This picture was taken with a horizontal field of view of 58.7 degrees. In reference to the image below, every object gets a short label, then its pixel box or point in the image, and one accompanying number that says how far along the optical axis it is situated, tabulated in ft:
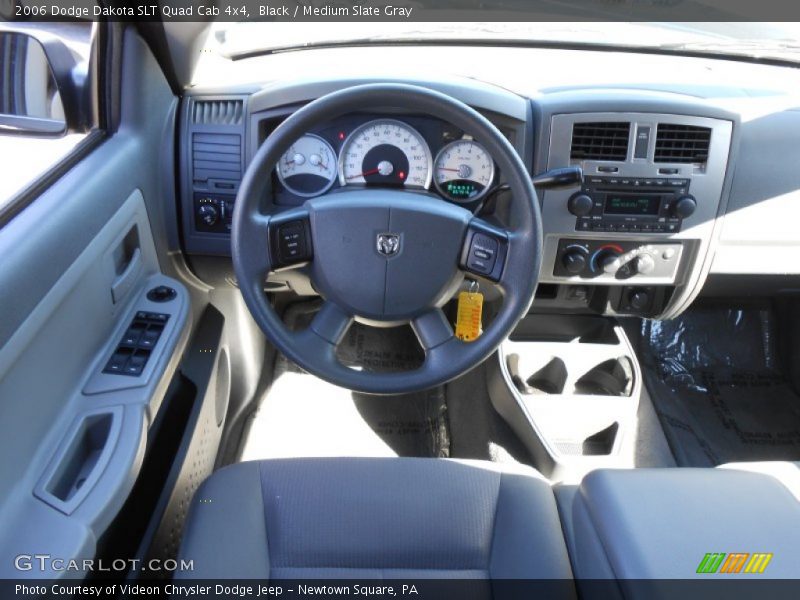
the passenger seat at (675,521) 3.42
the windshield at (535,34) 6.64
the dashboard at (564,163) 5.34
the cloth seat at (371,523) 4.13
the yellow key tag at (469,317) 4.75
